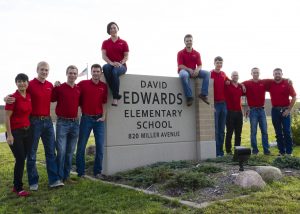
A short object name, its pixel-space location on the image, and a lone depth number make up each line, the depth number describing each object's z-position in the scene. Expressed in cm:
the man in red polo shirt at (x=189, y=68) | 829
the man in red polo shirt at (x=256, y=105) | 932
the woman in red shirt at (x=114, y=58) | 713
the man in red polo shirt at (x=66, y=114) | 632
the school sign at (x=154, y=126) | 742
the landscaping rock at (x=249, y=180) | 543
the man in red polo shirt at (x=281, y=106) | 911
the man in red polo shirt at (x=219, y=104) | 905
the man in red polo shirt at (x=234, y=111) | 927
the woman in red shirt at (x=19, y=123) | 559
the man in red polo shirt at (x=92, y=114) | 674
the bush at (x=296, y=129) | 1212
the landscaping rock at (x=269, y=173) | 590
